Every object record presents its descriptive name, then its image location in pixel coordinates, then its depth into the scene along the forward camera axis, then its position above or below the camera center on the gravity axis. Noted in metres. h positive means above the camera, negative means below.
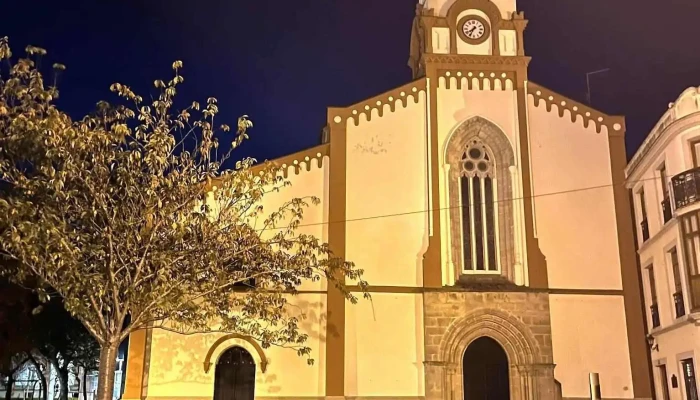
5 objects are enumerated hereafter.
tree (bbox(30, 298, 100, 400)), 28.05 +3.15
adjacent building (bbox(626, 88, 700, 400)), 19.59 +4.96
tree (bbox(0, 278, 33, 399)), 21.31 +2.78
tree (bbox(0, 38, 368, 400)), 15.36 +4.31
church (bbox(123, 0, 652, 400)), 21.92 +5.12
